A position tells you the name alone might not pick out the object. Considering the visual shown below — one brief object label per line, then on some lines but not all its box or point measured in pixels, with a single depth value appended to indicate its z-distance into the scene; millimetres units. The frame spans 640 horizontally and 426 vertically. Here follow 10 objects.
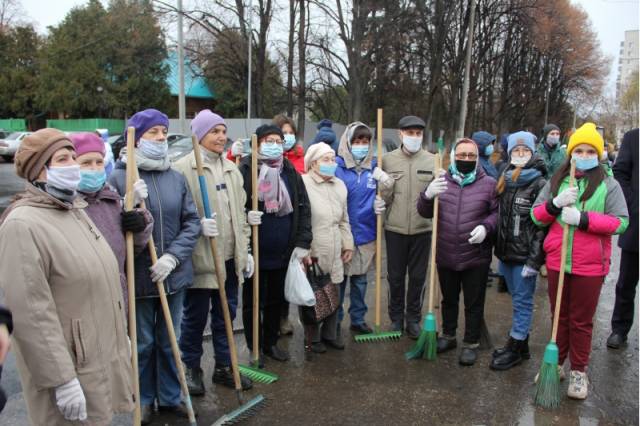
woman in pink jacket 3545
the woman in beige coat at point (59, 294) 2088
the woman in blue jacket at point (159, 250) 3139
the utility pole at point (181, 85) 16172
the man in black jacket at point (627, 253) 4621
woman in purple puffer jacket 4246
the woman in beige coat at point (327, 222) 4426
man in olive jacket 4727
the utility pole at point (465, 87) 18695
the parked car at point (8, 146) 26094
